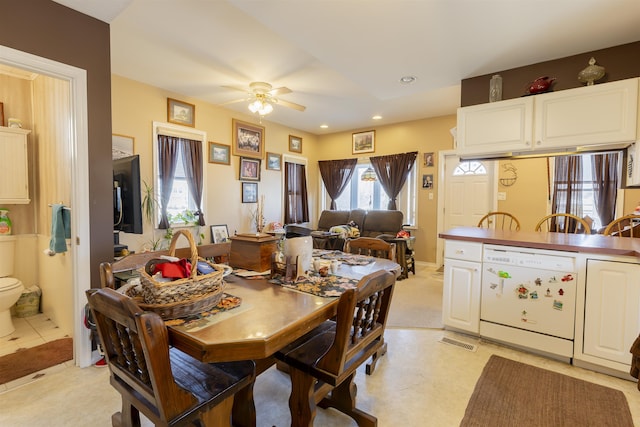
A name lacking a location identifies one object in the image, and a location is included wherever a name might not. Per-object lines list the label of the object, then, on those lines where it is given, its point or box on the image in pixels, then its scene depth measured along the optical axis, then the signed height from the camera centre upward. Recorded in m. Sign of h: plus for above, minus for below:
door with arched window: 4.87 +0.22
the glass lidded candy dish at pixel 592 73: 2.41 +1.11
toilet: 2.52 -0.77
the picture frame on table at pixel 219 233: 4.57 -0.48
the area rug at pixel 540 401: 1.65 -1.22
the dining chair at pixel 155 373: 0.87 -0.65
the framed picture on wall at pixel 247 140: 4.87 +1.13
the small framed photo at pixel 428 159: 5.30 +0.84
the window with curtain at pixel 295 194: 5.95 +0.21
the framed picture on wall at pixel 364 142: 6.00 +1.32
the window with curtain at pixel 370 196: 5.64 +0.17
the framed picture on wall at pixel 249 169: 5.01 +0.61
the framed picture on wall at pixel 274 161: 5.55 +0.83
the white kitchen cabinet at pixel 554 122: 2.31 +0.75
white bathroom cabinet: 2.81 +0.36
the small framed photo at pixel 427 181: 5.32 +0.44
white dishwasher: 2.20 -0.75
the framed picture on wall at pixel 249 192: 5.09 +0.21
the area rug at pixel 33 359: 2.05 -1.21
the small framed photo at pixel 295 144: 6.04 +1.28
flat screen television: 2.31 +0.06
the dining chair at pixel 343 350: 1.16 -0.70
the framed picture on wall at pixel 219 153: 4.53 +0.81
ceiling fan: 3.46 +1.37
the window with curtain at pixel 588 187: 4.16 +0.28
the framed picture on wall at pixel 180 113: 3.99 +1.29
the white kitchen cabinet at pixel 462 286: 2.55 -0.74
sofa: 5.20 -0.37
